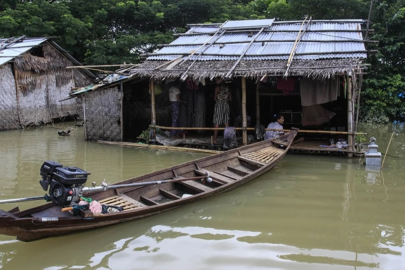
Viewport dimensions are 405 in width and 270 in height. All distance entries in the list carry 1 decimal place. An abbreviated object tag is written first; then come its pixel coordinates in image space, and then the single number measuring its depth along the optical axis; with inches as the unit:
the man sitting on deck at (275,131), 379.2
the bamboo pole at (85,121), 457.4
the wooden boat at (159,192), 157.5
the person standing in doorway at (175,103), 424.2
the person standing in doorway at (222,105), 398.3
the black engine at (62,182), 161.5
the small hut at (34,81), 551.8
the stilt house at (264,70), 356.2
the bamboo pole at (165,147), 387.5
